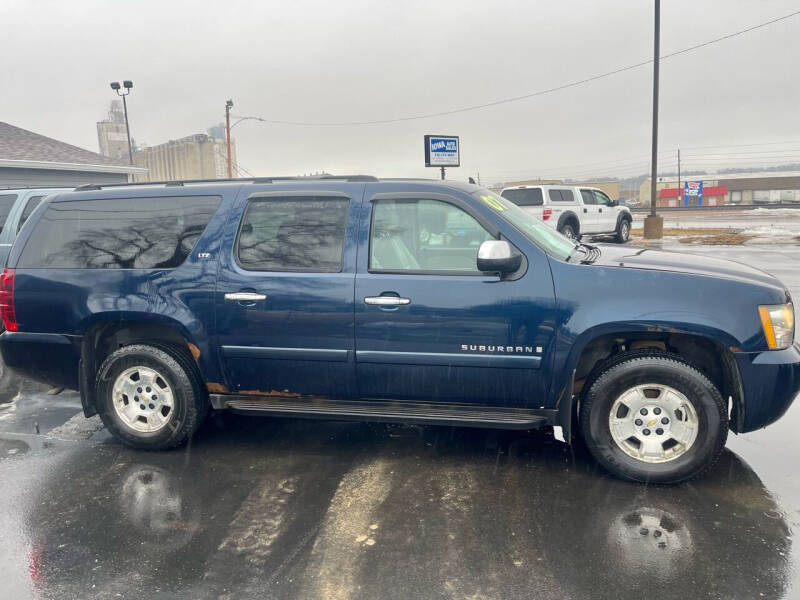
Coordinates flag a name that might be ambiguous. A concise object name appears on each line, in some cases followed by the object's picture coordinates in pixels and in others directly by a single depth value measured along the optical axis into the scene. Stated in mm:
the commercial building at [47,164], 19938
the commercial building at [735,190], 84938
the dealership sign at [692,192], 80169
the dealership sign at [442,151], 21641
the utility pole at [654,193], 21031
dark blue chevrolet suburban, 3697
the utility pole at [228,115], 36875
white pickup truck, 18500
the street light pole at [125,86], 34219
